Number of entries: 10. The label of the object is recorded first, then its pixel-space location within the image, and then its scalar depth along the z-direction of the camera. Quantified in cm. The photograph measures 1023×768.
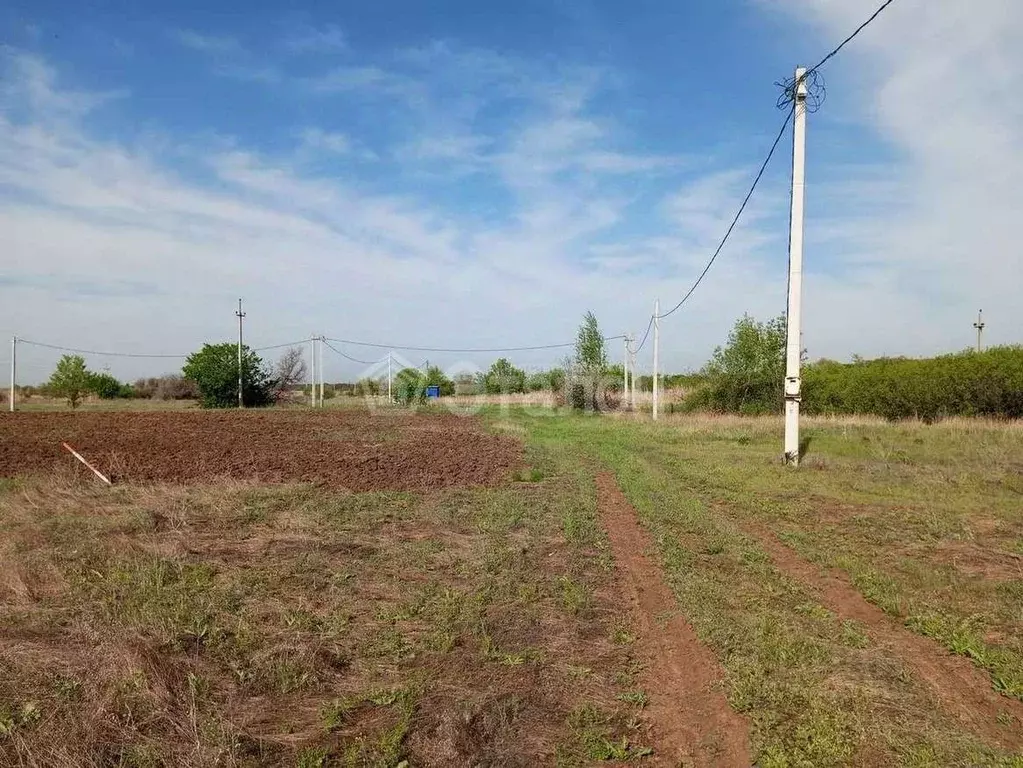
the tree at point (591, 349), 3812
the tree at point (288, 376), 4888
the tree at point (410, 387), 4562
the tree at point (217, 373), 4372
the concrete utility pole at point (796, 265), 1312
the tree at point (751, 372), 2889
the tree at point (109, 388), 5347
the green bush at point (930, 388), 2127
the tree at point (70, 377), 4259
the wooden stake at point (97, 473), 1086
